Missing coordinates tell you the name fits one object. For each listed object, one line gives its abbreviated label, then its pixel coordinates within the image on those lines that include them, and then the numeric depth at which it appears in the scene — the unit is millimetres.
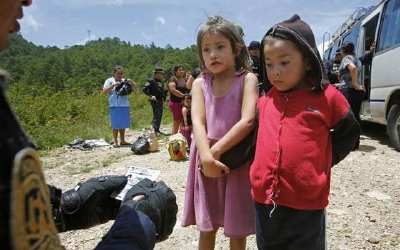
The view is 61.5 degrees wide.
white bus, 4941
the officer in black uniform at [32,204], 545
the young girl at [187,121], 6041
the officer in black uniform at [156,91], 8109
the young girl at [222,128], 1750
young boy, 1519
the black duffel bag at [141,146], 6215
